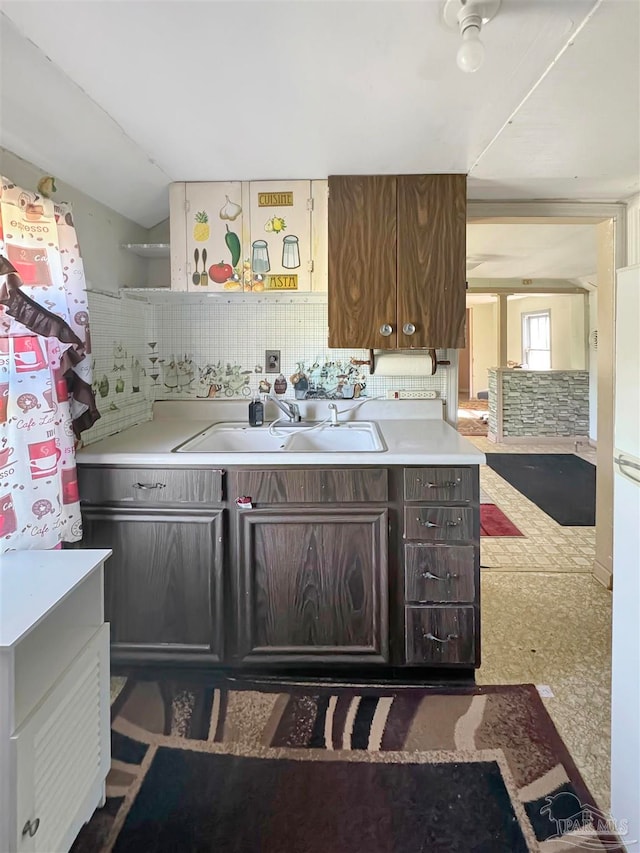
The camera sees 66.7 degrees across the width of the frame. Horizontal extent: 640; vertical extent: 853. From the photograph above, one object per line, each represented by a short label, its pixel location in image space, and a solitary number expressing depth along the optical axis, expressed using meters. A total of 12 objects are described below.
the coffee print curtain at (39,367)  1.42
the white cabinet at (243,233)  2.18
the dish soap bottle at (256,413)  2.41
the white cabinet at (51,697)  0.97
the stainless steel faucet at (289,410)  2.41
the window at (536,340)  8.16
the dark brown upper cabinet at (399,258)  2.10
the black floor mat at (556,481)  3.84
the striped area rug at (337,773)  1.27
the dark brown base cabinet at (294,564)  1.78
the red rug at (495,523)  3.43
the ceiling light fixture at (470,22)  1.11
